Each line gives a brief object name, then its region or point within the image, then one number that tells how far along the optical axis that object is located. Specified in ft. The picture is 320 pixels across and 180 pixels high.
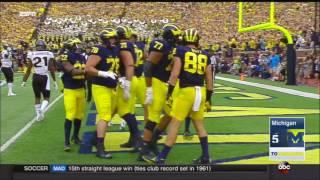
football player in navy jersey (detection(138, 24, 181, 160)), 31.94
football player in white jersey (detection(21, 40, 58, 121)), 40.52
